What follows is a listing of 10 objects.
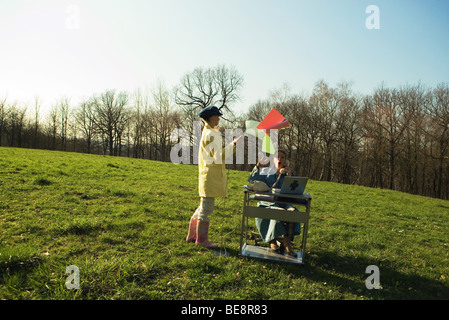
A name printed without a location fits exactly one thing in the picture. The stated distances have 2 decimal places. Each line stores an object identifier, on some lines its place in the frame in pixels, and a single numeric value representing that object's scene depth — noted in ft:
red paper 15.01
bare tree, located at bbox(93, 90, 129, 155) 166.40
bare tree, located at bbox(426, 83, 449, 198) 95.25
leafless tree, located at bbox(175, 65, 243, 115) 137.59
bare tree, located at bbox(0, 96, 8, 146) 163.32
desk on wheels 14.52
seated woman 16.10
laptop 14.06
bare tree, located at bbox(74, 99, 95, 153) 177.67
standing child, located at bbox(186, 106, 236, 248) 15.52
